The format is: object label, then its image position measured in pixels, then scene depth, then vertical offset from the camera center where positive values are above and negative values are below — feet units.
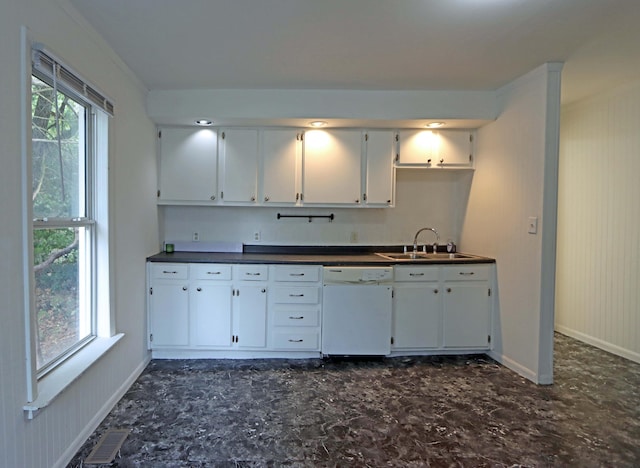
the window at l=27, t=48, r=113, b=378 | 5.62 +0.16
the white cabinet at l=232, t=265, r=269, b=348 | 10.41 -2.46
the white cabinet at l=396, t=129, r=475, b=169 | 11.47 +2.50
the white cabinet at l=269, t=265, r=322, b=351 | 10.44 -2.43
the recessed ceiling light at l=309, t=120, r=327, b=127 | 10.70 +3.06
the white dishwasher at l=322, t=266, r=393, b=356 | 10.43 -2.46
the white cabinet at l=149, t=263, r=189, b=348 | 10.32 -2.39
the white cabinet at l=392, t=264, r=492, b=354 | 10.69 -2.45
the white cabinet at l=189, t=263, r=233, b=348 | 10.37 -2.39
